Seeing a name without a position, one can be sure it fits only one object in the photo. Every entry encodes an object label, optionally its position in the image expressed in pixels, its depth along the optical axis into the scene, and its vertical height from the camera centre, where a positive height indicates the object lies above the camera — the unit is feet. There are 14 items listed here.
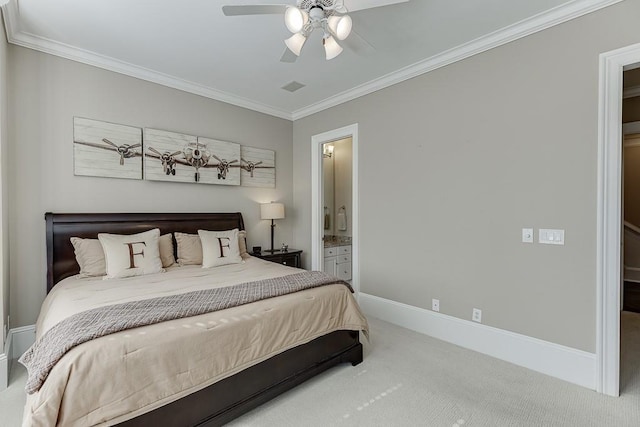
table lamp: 14.15 -0.05
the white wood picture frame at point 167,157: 11.26 +2.08
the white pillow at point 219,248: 10.80 -1.41
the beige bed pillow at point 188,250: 10.99 -1.46
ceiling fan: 6.16 +4.15
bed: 4.78 -3.21
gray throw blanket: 4.58 -1.93
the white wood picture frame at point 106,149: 9.91 +2.13
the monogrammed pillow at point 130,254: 8.91 -1.35
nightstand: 13.73 -2.20
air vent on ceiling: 12.26 +5.16
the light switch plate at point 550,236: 7.88 -0.74
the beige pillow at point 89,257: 9.09 -1.41
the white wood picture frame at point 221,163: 12.80 +2.11
